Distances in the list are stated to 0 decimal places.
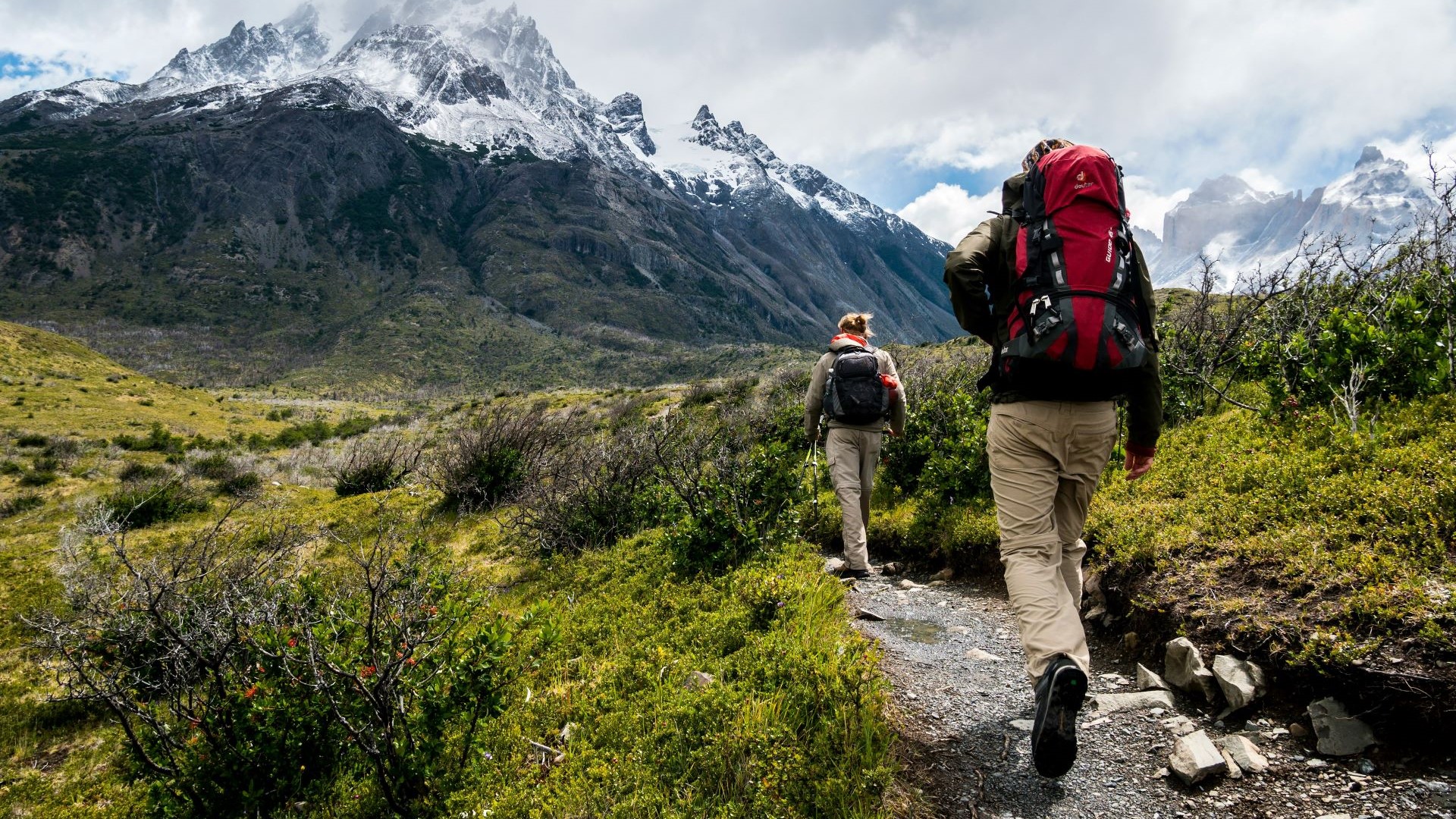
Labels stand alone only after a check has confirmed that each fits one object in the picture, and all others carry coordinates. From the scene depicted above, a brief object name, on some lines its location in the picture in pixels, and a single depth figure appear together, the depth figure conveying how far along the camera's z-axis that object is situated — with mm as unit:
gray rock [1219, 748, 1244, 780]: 2521
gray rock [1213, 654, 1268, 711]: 2869
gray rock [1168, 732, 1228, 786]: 2511
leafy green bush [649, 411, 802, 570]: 5730
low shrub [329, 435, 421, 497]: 12491
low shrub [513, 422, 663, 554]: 7961
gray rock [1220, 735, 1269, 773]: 2531
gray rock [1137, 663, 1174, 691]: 3293
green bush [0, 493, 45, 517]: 10756
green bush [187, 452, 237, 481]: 13547
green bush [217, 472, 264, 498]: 12305
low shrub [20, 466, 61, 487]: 12906
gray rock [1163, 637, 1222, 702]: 3049
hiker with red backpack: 2797
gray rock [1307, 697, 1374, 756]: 2486
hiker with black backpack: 5656
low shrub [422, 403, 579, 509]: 10805
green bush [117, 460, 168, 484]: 13665
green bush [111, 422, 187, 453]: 18922
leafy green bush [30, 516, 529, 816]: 3094
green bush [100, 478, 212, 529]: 9703
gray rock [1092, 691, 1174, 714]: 3135
